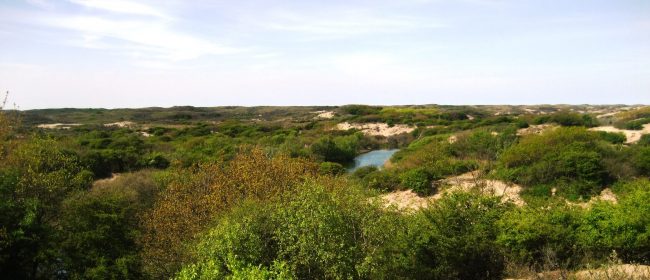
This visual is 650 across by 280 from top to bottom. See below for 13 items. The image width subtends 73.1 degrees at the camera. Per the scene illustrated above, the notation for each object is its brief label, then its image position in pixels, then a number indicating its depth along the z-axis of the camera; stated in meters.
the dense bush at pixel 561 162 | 29.83
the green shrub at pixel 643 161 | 30.86
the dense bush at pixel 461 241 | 17.03
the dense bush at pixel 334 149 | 53.25
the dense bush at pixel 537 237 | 17.09
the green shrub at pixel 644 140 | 40.49
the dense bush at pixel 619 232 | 16.52
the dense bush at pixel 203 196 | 18.25
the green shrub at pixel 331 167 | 38.42
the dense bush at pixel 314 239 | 13.80
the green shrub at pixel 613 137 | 43.72
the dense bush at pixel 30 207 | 18.30
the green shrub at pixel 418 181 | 33.84
